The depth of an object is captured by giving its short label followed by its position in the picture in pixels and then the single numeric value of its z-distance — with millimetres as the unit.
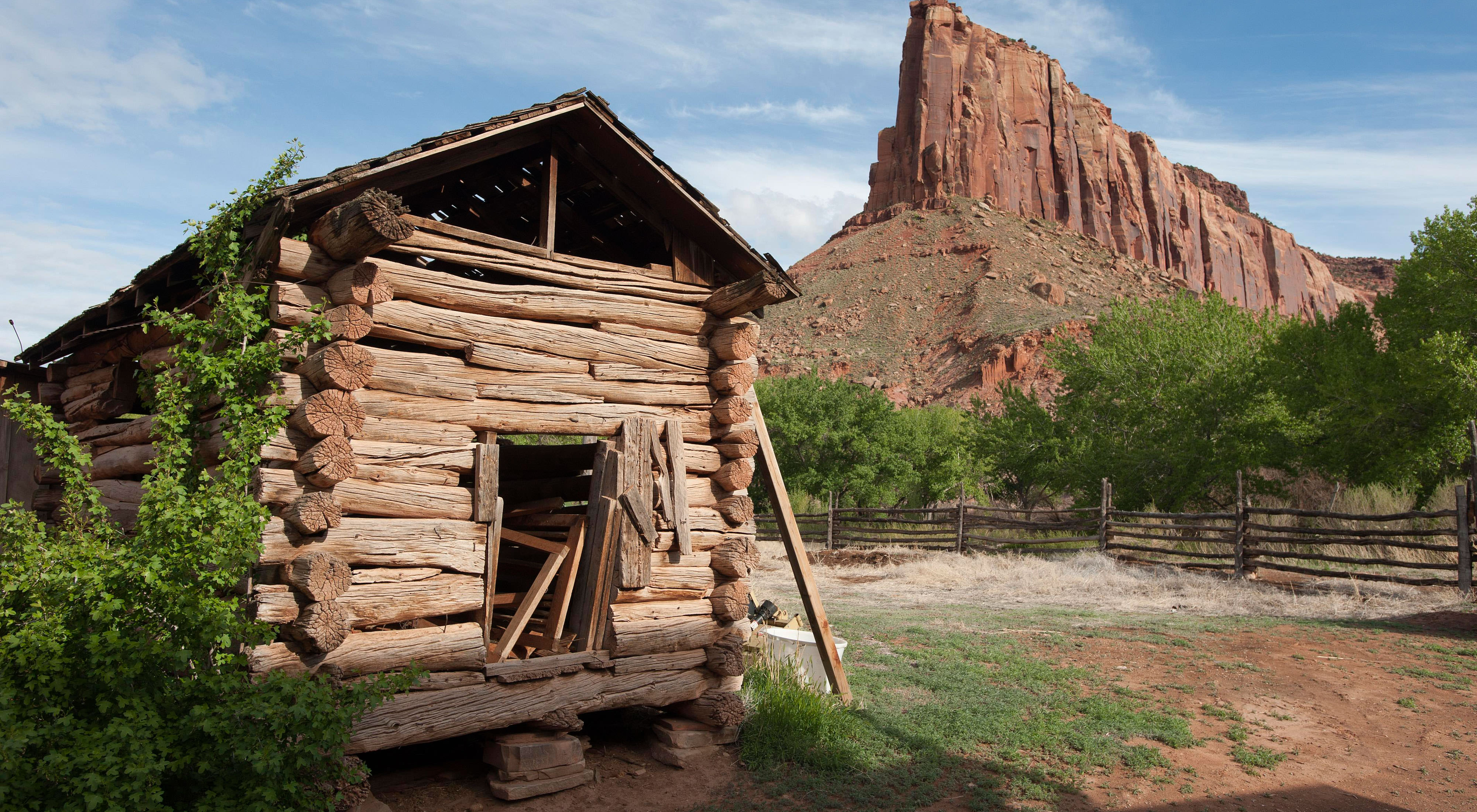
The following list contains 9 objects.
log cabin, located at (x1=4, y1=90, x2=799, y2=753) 4945
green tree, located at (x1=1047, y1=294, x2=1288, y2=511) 22328
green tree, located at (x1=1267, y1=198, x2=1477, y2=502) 17953
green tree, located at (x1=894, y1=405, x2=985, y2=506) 30328
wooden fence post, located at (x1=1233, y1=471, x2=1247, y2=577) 16062
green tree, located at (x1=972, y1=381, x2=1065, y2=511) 26875
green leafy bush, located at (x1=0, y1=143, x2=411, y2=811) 3797
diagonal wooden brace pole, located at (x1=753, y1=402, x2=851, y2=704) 7121
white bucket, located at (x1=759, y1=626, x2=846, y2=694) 7453
